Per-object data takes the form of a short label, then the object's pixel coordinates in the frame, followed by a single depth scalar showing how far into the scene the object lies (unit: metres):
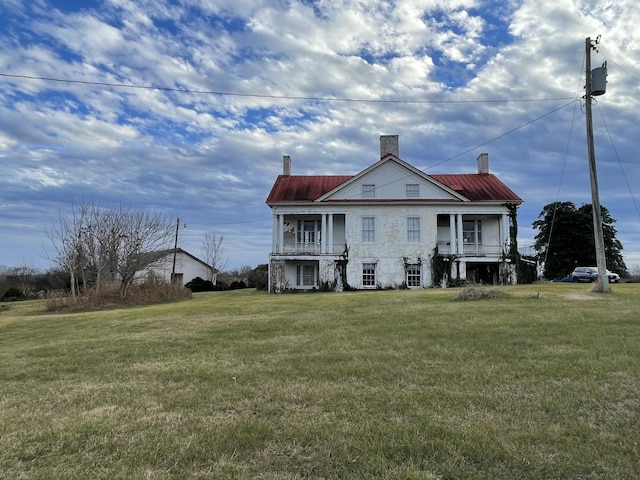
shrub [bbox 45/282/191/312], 26.38
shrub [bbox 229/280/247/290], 48.23
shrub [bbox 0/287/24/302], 40.58
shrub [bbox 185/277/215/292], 45.83
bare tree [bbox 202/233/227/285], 62.58
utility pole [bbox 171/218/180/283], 42.77
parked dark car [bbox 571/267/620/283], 36.95
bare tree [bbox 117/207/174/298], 30.55
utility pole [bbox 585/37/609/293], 19.05
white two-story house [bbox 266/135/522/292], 32.34
